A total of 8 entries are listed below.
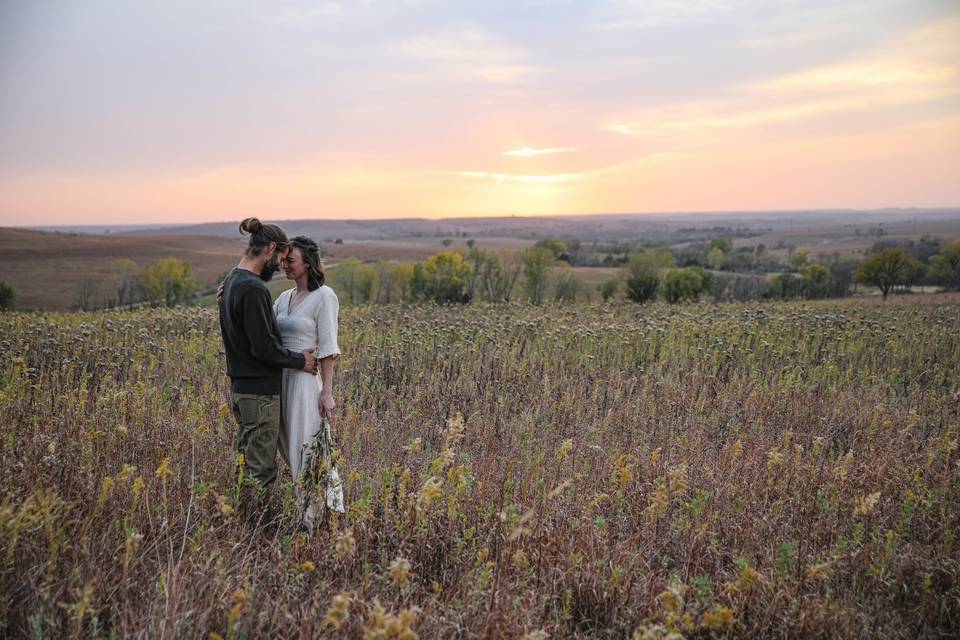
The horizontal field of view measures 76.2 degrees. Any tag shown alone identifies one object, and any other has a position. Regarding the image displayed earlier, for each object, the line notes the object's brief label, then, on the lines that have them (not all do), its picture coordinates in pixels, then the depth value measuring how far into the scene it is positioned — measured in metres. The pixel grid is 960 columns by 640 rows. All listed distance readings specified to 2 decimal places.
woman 4.66
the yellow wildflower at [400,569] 2.64
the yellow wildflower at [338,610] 2.41
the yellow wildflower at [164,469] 3.49
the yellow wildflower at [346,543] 3.07
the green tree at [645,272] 43.03
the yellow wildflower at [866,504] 3.87
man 4.25
